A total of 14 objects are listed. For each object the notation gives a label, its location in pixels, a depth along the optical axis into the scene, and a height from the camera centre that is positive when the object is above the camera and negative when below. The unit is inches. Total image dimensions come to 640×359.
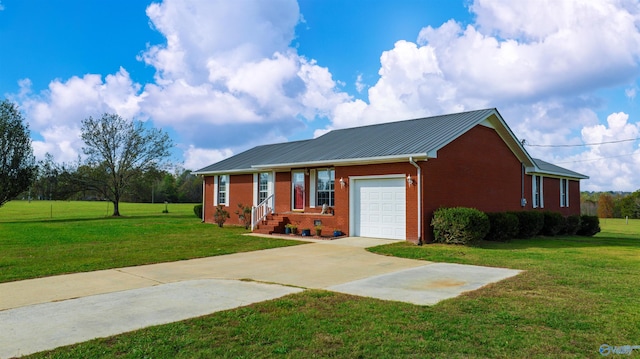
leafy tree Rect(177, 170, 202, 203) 3152.1 +53.9
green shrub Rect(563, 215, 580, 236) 852.3 -48.9
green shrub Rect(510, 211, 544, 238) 719.7 -38.9
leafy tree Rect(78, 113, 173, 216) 1478.2 +134.8
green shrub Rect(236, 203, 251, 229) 884.6 -32.5
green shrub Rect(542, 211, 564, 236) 789.9 -41.9
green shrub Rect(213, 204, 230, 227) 933.8 -36.7
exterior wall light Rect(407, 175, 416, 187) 603.2 +24.5
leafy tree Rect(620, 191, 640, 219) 2112.0 -26.5
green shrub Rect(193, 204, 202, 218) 1242.6 -33.7
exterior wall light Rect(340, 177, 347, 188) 685.4 +24.5
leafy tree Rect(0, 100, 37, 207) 1259.2 +120.8
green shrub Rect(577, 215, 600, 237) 912.9 -54.2
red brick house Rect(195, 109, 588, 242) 617.3 +36.3
